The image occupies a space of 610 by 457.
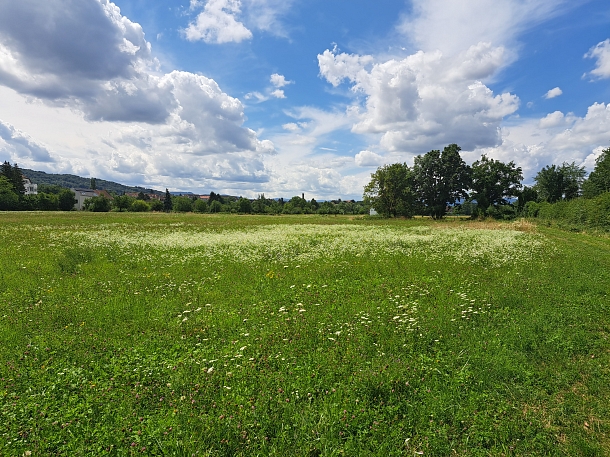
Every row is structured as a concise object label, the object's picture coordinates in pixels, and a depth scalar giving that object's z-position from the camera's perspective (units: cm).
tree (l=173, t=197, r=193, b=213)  13925
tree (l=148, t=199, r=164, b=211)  15025
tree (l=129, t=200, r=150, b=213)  13312
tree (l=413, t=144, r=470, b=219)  7944
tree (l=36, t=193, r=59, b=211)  10256
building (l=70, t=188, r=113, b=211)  16848
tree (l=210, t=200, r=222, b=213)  14288
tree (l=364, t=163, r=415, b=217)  7619
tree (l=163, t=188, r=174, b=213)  17275
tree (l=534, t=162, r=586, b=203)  7738
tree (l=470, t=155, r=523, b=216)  7875
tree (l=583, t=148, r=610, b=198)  5700
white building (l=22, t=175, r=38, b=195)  16373
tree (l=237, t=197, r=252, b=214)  13388
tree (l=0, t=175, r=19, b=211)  9231
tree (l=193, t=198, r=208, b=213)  14400
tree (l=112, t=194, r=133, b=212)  13112
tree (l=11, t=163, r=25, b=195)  11554
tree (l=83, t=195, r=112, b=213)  11738
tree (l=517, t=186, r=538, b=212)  8000
